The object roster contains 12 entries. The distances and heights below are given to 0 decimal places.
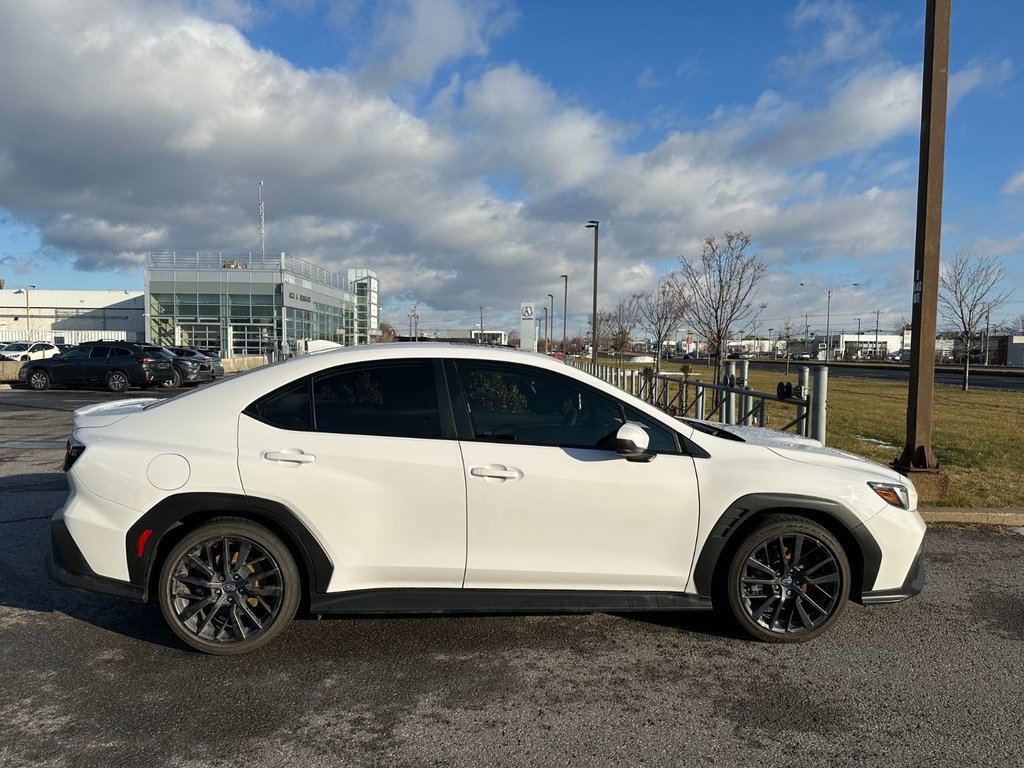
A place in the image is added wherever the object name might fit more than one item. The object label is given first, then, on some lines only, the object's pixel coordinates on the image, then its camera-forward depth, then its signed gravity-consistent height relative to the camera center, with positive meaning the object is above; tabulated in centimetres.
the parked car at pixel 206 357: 2735 -19
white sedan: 349 -81
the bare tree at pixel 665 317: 3384 +227
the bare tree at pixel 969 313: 2723 +206
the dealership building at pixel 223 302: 4441 +333
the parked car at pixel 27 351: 3856 -2
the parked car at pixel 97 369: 2172 -57
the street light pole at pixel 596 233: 2767 +523
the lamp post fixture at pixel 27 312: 7509 +424
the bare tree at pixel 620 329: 4748 +231
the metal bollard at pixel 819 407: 640 -44
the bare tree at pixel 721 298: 2009 +185
